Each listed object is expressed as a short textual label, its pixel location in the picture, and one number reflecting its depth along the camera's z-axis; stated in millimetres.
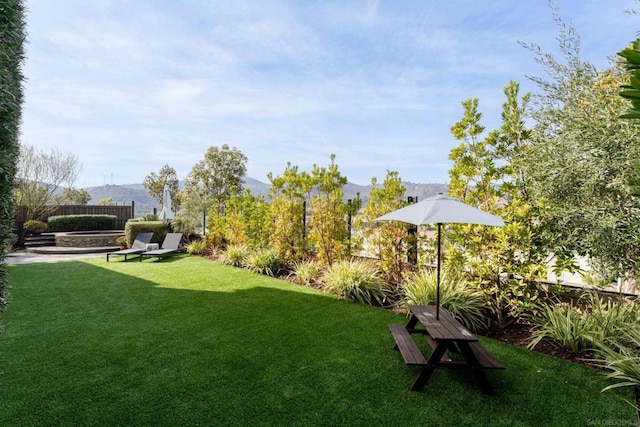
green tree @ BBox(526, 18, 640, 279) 3498
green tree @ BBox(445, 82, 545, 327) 4500
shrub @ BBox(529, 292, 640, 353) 3816
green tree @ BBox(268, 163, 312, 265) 8609
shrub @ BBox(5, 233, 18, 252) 2381
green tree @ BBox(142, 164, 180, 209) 29578
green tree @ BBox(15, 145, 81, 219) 16750
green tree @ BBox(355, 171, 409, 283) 6410
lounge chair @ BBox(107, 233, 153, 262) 10881
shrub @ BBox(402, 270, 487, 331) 4797
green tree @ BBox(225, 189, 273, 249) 9531
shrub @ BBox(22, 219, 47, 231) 14984
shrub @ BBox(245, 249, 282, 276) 8578
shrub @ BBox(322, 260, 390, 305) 6109
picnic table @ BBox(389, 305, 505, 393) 3068
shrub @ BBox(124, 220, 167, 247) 12875
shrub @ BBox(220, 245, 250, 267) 9602
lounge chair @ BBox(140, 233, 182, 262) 10711
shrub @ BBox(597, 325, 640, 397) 3184
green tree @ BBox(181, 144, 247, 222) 24734
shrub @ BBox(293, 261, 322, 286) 7426
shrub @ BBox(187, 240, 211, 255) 11906
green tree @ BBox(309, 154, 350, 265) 7547
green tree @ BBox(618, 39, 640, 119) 776
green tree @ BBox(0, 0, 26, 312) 2043
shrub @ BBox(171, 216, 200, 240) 13528
